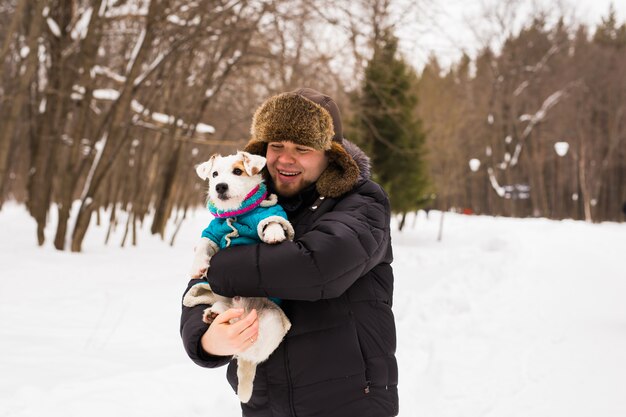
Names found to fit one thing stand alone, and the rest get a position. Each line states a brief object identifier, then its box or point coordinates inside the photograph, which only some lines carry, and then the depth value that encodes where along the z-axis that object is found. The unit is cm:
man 173
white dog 184
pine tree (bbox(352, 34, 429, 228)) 2094
